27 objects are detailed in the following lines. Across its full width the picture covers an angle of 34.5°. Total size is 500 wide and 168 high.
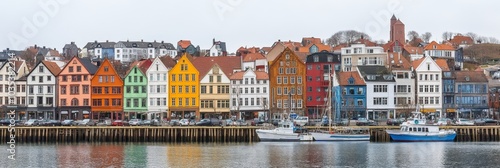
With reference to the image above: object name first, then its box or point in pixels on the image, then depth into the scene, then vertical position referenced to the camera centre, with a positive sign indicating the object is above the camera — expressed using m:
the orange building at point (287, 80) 104.81 +4.34
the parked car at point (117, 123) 89.19 -0.99
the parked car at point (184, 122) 88.00 -0.92
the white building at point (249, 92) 104.12 +2.76
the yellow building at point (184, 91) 104.19 +2.93
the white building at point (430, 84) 104.94 +3.71
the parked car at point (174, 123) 89.26 -1.03
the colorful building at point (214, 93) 103.94 +2.65
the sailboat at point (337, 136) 83.44 -2.40
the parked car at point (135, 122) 88.62 -0.95
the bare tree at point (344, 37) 182.62 +17.51
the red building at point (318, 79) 104.69 +4.46
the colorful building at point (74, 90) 105.00 +3.18
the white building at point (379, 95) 103.38 +2.27
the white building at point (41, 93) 105.38 +2.83
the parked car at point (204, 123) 87.88 -1.03
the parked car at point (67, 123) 89.62 -0.97
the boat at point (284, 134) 83.44 -2.16
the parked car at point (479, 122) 89.15 -1.11
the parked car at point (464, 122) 88.62 -1.10
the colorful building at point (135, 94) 104.94 +2.61
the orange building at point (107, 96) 104.94 +2.37
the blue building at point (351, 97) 103.12 +2.03
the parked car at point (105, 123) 89.75 -1.00
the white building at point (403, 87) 103.62 +3.31
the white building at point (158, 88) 104.81 +3.38
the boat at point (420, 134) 83.50 -2.23
